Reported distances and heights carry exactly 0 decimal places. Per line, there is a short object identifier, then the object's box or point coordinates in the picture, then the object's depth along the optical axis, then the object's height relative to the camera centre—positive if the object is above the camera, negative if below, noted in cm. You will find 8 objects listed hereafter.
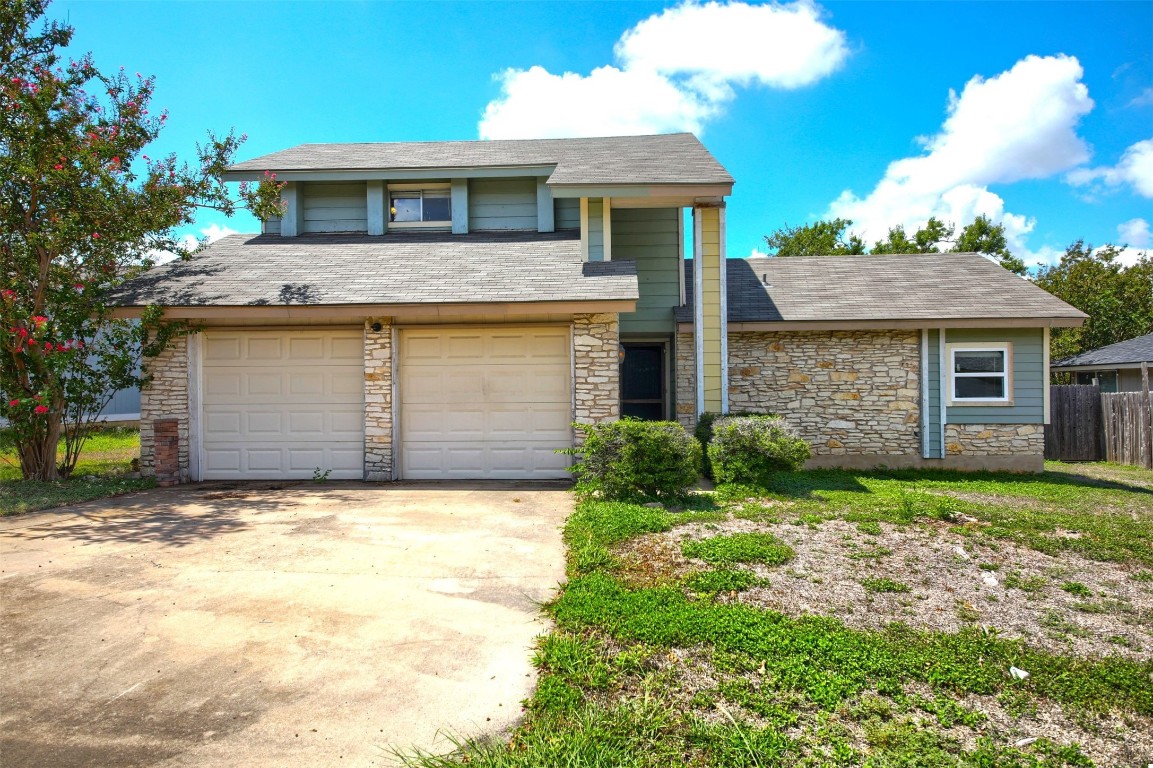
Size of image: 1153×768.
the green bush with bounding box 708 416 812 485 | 802 -87
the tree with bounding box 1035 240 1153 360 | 2211 +329
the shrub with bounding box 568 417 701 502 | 718 -87
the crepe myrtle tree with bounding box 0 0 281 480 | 840 +258
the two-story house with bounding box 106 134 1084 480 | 938 +112
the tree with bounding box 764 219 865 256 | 2877 +779
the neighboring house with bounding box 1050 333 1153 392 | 1559 +61
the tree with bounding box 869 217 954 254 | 2736 +715
